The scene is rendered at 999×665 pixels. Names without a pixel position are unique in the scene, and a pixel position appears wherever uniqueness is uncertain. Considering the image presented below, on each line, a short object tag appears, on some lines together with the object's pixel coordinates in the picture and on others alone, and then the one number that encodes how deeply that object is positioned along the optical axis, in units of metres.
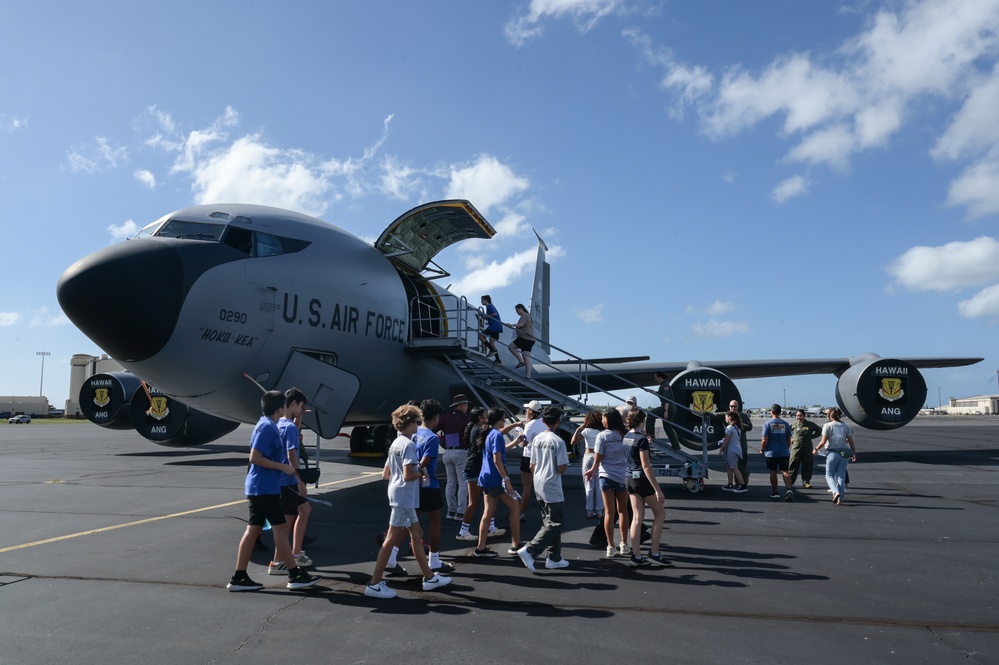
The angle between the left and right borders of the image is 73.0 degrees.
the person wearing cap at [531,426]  7.93
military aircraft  8.49
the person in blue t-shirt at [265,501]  5.60
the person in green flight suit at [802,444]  11.51
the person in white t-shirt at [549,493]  6.30
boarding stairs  11.87
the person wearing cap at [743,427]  12.24
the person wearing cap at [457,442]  9.01
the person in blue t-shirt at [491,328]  14.78
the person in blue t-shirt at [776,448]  11.31
